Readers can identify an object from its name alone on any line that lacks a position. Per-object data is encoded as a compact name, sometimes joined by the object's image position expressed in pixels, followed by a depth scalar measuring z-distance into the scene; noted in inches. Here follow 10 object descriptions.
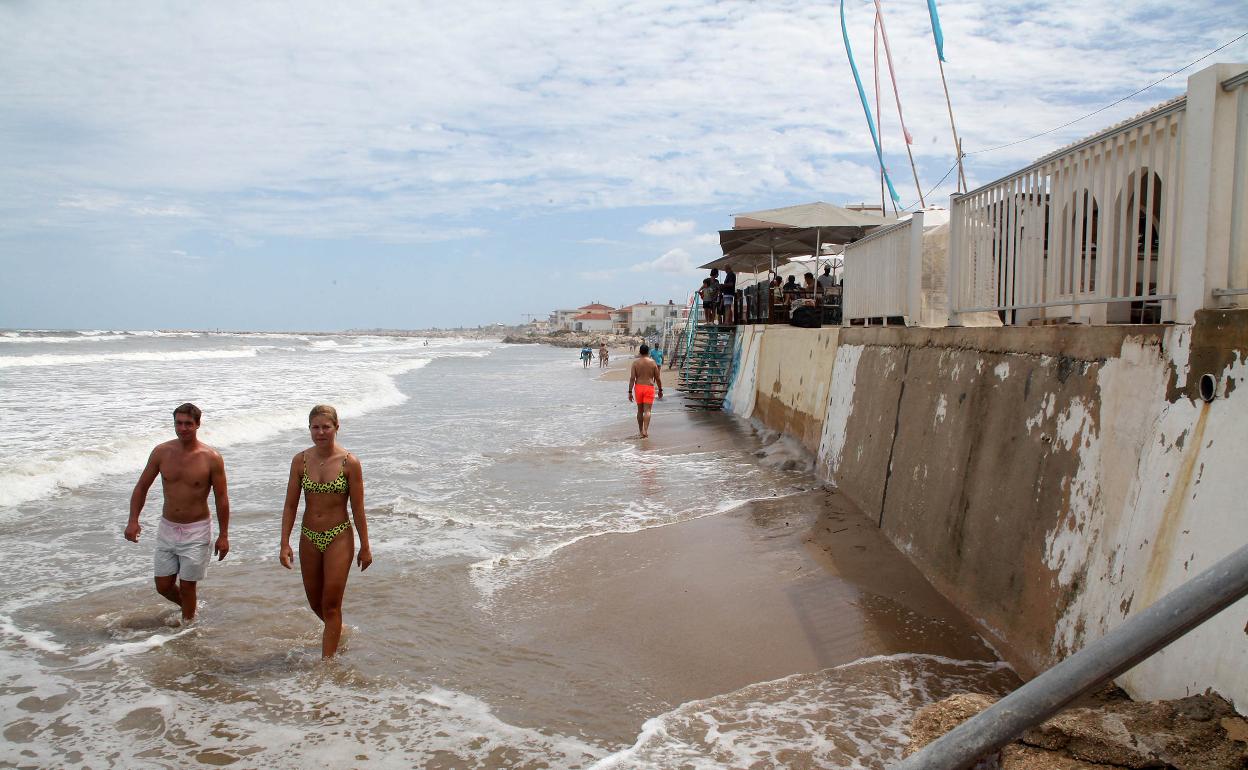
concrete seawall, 113.9
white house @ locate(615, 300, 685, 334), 4333.2
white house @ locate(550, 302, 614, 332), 5147.6
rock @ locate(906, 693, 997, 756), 118.4
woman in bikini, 188.7
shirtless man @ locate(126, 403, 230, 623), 208.7
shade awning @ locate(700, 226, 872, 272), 635.5
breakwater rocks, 3262.8
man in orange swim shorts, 534.3
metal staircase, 725.9
